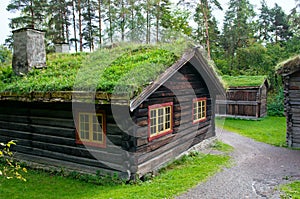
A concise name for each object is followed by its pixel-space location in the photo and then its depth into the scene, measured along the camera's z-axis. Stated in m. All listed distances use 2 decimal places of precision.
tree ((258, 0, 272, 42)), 41.25
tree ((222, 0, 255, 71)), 36.88
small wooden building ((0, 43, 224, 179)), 7.81
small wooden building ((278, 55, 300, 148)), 12.23
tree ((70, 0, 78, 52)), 27.64
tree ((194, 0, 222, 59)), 29.12
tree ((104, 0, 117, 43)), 28.05
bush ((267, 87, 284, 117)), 24.22
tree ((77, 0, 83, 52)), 26.97
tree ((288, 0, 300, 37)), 29.41
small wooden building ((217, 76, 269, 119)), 21.89
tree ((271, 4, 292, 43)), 39.78
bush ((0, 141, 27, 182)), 9.79
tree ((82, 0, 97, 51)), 27.71
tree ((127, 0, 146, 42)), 29.16
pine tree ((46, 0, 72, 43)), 27.00
